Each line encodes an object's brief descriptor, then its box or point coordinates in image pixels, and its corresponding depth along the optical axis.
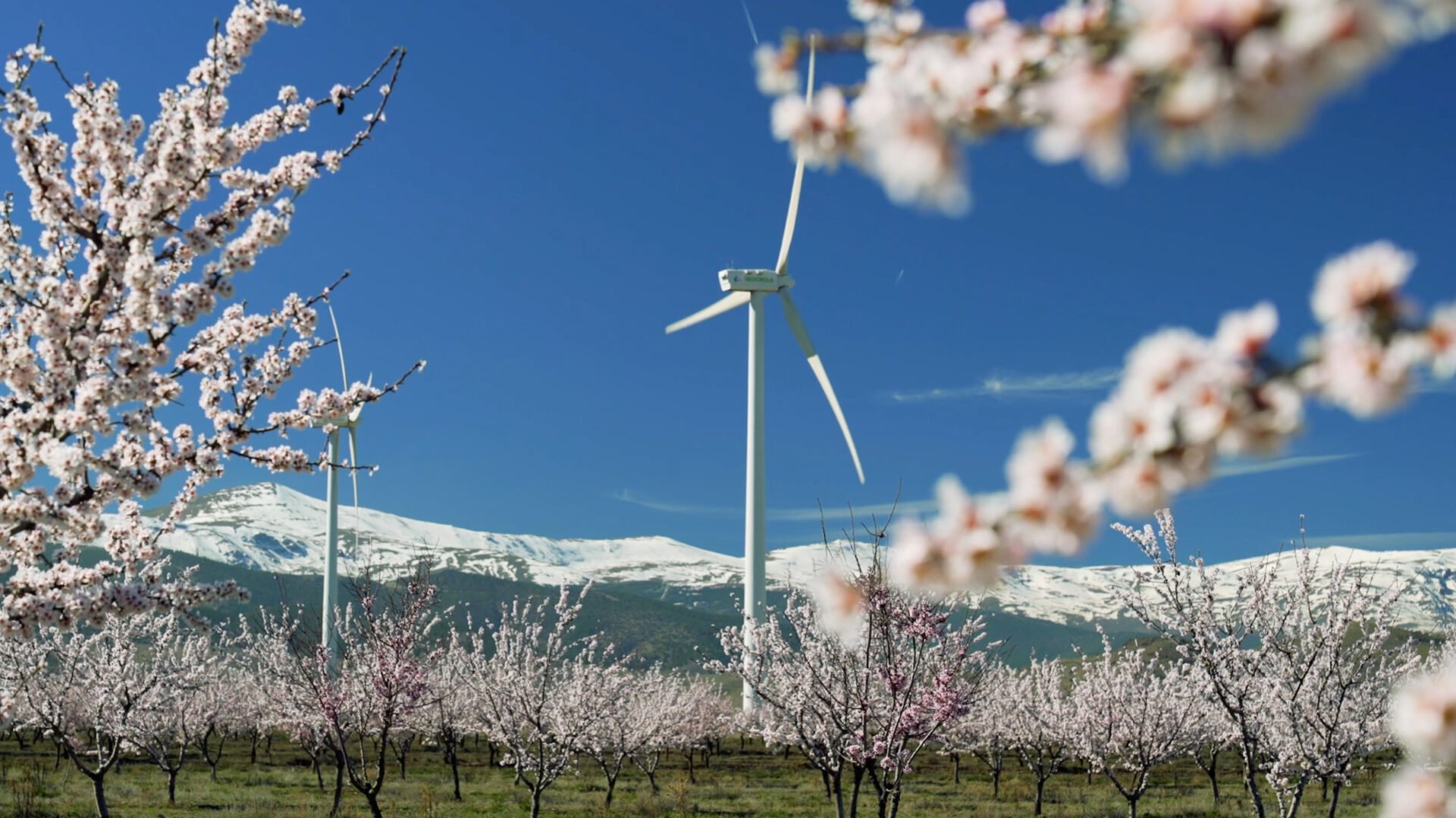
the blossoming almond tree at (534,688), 25.69
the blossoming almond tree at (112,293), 7.36
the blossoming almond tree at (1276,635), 14.05
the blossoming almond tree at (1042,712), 43.16
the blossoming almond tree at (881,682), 14.03
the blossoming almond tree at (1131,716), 25.39
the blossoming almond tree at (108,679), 25.50
